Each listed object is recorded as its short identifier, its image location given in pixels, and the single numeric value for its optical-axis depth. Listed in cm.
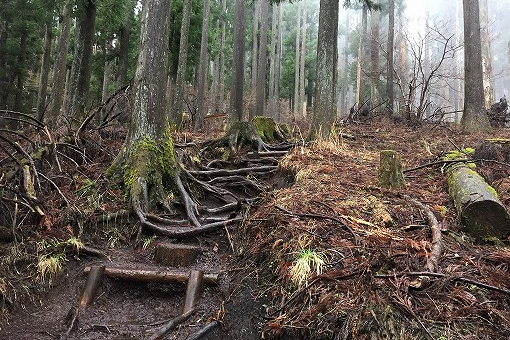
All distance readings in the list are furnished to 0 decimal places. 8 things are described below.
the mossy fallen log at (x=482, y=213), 344
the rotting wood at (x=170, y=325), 311
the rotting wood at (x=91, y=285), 376
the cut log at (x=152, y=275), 400
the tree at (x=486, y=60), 1703
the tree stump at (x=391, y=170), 478
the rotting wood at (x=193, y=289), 365
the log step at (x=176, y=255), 458
